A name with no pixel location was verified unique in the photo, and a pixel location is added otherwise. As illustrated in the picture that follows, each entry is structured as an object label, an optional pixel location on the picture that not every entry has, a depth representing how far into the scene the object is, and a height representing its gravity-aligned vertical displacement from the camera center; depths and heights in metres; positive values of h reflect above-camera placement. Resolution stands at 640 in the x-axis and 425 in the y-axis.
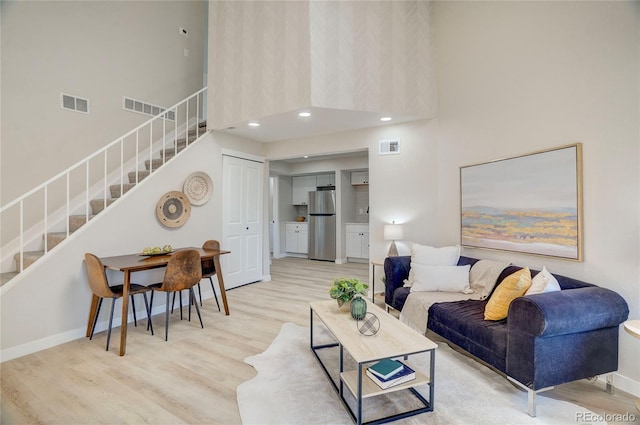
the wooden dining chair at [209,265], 3.86 -0.70
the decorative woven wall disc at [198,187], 4.18 +0.34
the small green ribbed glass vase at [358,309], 2.27 -0.74
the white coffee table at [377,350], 1.79 -0.85
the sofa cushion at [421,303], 2.89 -0.92
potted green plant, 2.42 -0.64
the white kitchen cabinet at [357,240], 7.14 -0.70
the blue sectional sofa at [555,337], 1.90 -0.87
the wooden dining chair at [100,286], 2.81 -0.72
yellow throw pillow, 2.35 -0.65
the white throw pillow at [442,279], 3.14 -0.71
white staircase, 3.28 +0.33
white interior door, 4.87 -0.14
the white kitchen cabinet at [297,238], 8.07 -0.72
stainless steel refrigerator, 7.50 -0.35
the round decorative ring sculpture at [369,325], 2.10 -0.83
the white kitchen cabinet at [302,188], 8.25 +0.65
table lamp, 4.14 -0.32
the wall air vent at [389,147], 4.36 +0.94
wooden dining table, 2.75 -0.51
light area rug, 1.88 -1.29
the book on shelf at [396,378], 1.84 -1.04
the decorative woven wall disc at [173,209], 3.85 +0.03
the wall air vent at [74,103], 3.88 +1.44
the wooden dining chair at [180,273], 3.07 -0.64
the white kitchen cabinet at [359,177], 7.47 +0.85
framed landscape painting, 2.55 +0.07
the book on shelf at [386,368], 1.86 -1.00
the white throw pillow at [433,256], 3.39 -0.52
